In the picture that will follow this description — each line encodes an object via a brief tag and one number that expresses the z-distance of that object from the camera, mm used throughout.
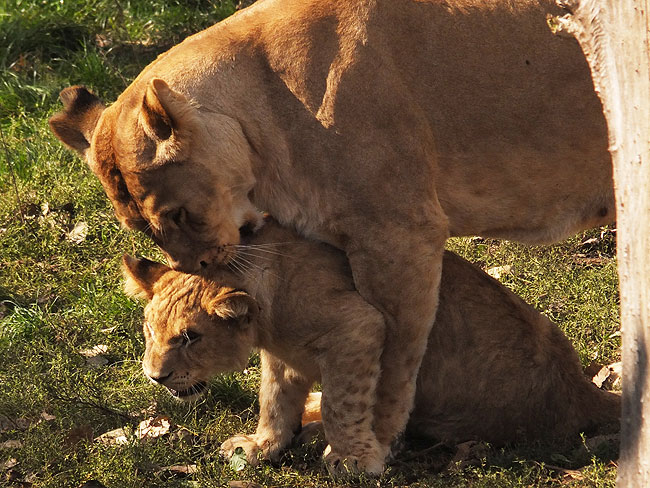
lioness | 9422
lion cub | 9820
